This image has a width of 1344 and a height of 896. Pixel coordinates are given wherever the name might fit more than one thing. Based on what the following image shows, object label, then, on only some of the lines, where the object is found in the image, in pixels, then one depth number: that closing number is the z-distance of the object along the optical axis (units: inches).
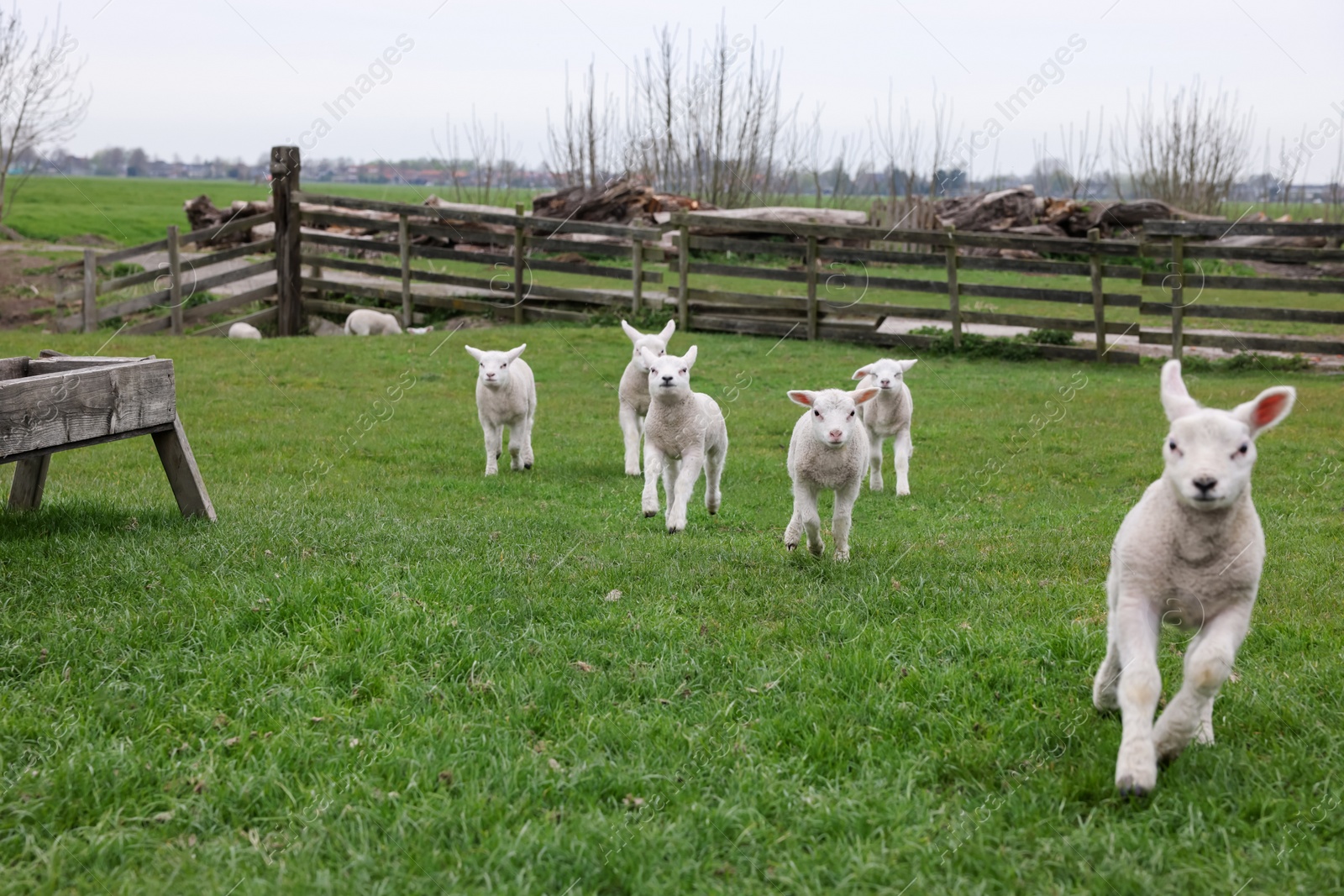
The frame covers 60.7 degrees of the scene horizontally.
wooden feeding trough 230.1
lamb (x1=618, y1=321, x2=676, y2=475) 394.9
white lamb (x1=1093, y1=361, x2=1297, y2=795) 143.6
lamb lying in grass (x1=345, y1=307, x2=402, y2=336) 824.9
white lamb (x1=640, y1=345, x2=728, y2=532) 300.4
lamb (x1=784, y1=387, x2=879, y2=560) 252.2
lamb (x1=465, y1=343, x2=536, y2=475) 410.0
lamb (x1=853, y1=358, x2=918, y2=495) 388.8
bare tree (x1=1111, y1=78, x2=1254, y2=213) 1294.3
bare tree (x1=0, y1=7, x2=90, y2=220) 945.5
